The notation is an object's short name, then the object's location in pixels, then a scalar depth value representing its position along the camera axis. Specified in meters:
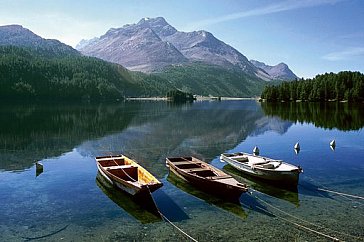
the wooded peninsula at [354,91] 189.12
